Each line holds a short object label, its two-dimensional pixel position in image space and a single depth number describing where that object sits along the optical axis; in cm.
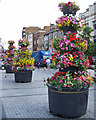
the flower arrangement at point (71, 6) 402
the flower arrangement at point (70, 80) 363
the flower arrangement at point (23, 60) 827
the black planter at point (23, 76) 828
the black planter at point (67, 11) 404
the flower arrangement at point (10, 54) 1286
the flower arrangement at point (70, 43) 384
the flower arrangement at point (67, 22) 393
